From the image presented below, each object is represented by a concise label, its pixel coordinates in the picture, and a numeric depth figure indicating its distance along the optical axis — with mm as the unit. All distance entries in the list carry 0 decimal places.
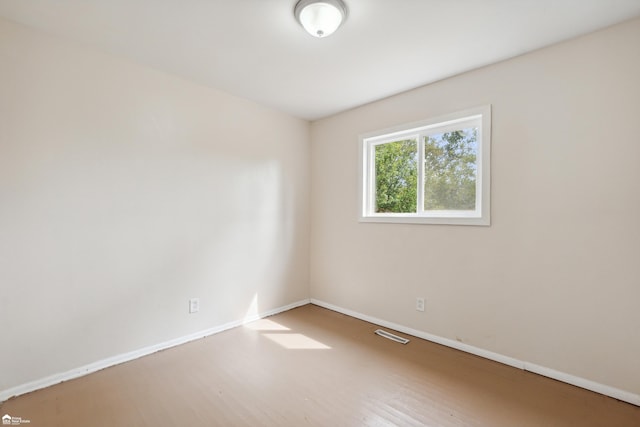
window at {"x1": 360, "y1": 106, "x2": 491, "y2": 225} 2469
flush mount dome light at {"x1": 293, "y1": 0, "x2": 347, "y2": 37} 1640
